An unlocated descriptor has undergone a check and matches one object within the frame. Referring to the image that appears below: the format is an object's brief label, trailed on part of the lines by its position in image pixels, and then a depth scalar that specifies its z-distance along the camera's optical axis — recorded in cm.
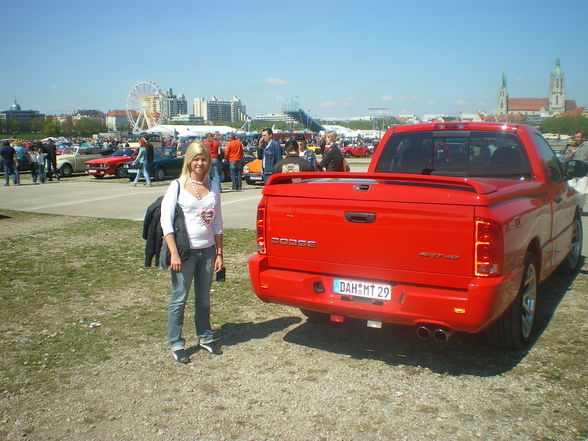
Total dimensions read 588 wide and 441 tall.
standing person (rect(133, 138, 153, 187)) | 1969
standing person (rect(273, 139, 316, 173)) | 905
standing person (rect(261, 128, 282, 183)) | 1309
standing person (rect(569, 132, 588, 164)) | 1153
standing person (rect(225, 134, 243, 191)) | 1723
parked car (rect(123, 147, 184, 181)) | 2191
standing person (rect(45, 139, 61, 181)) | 2318
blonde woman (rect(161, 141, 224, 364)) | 418
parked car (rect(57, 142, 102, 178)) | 2617
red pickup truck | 360
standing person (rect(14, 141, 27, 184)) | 2376
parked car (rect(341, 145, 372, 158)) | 5188
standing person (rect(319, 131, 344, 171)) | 1005
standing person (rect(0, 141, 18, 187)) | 2091
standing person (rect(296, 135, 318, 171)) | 1171
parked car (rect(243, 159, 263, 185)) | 2010
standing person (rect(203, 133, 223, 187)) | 1736
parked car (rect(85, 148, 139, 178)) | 2398
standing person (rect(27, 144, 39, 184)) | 2216
